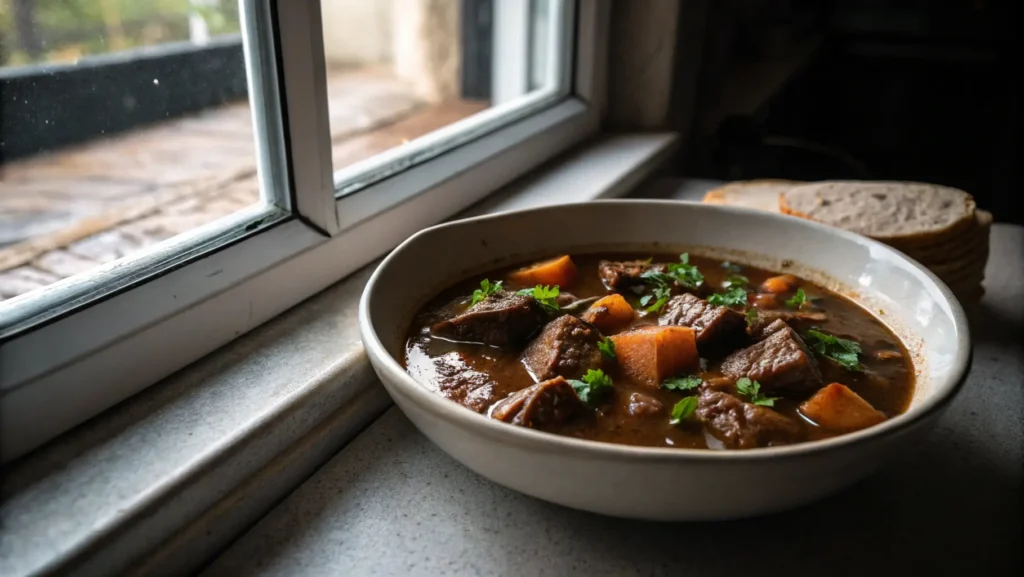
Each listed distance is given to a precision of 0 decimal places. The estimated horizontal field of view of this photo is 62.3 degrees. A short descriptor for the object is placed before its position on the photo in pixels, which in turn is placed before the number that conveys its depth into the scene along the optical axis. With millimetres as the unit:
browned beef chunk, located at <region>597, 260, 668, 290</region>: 395
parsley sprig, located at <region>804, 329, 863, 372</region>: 340
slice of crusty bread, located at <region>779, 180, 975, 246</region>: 438
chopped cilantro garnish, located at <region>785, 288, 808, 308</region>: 384
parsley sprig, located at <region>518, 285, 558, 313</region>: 362
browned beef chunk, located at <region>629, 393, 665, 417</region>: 299
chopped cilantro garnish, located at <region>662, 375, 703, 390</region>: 314
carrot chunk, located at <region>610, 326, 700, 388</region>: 321
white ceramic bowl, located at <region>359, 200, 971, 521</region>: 239
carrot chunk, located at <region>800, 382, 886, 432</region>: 295
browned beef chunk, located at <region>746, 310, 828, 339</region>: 346
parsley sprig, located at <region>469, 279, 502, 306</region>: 367
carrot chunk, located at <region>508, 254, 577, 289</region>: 400
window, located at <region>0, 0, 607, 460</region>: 298
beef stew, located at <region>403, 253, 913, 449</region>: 293
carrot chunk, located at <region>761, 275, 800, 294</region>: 403
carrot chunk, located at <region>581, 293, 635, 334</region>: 361
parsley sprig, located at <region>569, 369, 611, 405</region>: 304
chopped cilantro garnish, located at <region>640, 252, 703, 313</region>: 389
